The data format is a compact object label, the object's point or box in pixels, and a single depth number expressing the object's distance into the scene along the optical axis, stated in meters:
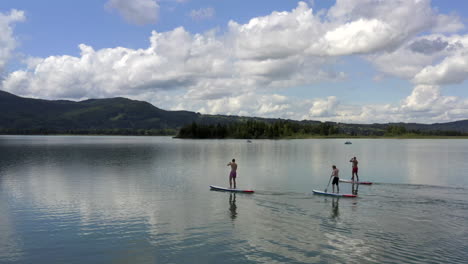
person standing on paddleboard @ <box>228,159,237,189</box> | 43.97
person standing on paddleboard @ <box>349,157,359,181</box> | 49.84
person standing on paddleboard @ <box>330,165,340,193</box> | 41.31
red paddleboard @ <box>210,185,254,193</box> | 41.46
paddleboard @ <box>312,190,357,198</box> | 39.03
